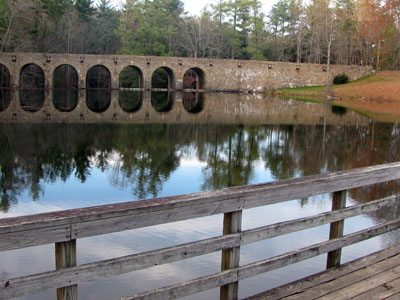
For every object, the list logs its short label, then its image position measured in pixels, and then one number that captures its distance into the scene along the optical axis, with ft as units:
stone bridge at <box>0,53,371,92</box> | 155.63
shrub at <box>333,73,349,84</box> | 175.31
